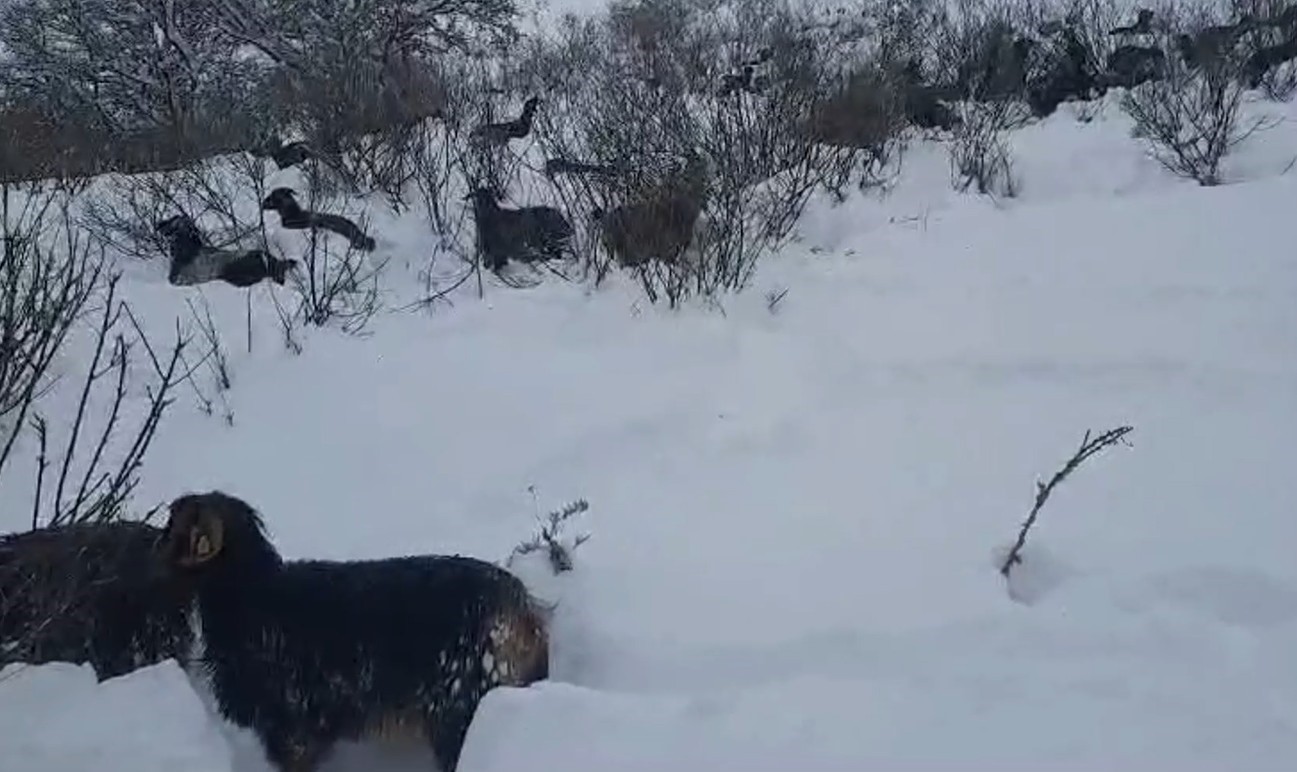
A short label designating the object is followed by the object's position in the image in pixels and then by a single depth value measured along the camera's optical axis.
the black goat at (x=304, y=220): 7.27
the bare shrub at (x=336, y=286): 6.31
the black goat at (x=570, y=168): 7.02
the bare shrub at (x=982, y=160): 7.63
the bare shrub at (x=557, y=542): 3.84
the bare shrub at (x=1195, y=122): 7.20
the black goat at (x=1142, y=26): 10.80
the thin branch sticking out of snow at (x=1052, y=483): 3.37
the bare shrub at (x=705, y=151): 6.21
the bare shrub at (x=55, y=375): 3.54
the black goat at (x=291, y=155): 8.41
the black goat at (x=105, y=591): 3.26
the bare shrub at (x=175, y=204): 7.26
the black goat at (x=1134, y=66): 9.26
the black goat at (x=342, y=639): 3.17
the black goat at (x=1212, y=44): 8.74
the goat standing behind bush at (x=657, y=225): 6.20
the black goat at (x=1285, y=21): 9.46
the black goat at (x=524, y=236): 6.90
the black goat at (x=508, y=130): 8.25
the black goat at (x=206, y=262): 6.82
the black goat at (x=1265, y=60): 8.96
